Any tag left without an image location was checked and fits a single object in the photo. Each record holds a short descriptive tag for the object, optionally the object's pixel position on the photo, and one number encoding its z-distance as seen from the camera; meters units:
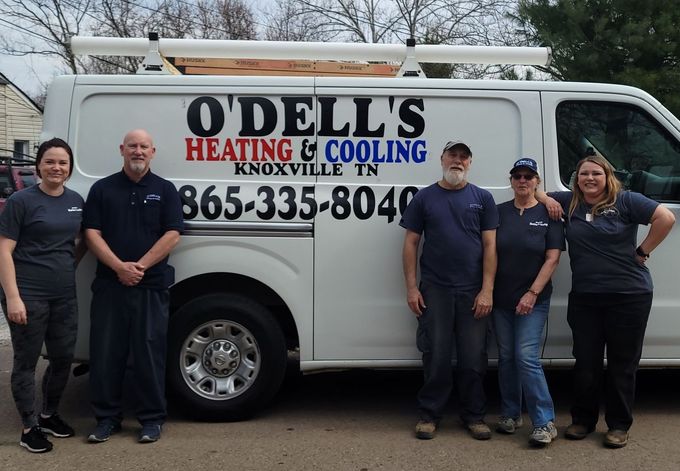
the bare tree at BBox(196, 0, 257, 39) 24.53
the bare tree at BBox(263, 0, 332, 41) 24.70
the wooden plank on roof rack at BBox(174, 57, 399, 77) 4.60
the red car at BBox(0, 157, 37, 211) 13.22
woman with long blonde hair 3.96
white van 4.30
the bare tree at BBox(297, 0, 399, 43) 24.77
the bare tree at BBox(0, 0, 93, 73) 24.90
